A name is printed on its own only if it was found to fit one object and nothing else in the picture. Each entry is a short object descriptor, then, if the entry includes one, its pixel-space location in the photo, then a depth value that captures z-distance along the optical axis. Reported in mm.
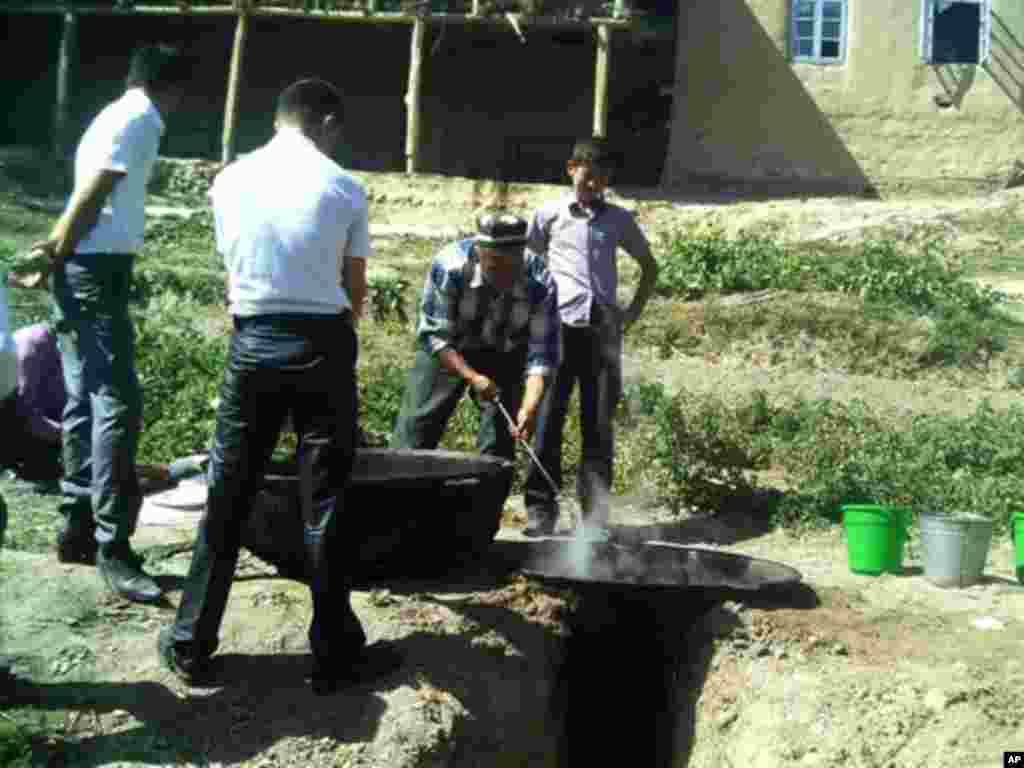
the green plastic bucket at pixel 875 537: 7664
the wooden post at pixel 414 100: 20234
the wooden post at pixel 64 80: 21938
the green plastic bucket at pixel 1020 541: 7656
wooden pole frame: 20047
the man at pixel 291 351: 5504
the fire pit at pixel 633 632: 7078
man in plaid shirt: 7516
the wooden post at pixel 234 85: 20797
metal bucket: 7434
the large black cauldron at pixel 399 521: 6531
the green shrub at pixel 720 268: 14703
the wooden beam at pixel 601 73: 19859
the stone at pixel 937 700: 6164
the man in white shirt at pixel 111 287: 5969
